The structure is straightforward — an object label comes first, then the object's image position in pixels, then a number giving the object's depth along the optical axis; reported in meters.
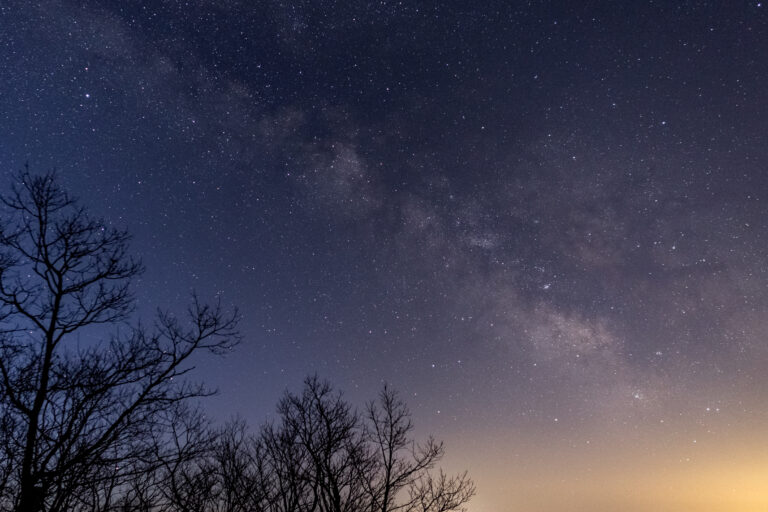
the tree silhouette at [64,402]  6.50
